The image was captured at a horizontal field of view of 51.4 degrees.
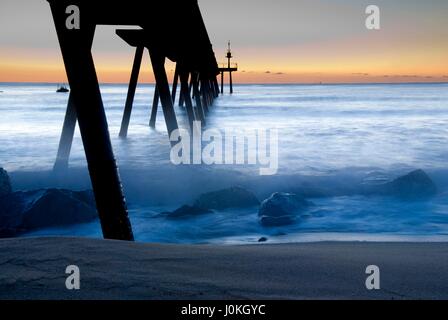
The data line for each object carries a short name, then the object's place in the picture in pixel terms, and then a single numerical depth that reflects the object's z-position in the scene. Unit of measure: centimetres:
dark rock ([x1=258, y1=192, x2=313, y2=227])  557
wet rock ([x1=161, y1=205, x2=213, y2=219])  599
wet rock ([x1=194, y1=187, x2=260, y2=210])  629
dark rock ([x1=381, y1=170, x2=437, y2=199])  706
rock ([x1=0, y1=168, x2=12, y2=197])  565
